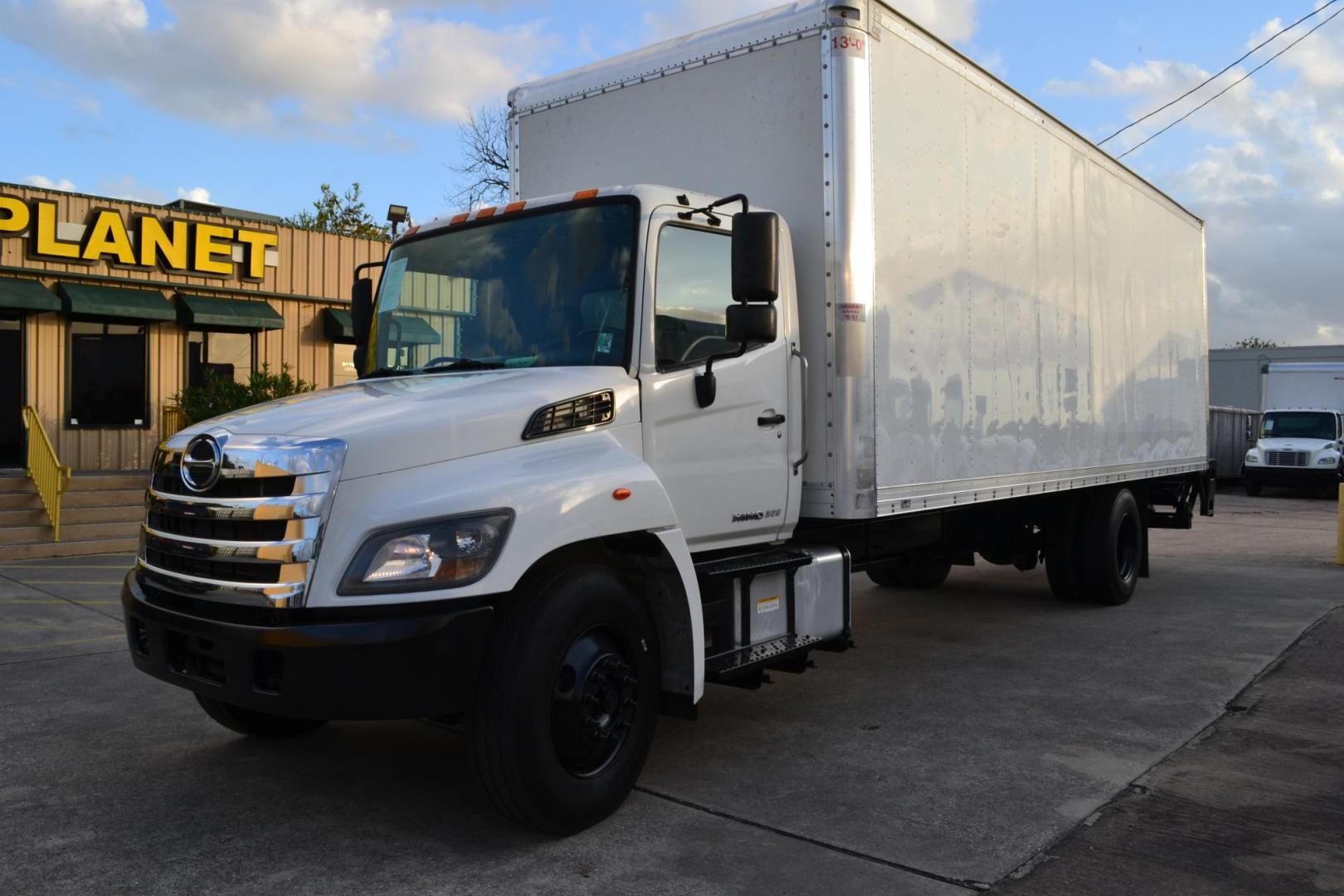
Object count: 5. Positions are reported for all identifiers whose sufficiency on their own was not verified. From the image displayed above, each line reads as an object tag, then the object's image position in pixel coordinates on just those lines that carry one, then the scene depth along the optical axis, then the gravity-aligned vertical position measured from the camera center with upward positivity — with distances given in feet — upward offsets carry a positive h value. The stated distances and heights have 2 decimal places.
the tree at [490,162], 119.65 +32.07
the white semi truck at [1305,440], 89.86 +1.17
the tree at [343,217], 146.72 +31.86
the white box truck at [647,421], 12.63 +0.50
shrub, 56.18 +3.17
